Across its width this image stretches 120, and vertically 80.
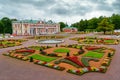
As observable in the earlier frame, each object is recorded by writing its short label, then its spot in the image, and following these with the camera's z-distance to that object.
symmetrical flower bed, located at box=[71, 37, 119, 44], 20.05
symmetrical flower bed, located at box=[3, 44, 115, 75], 8.69
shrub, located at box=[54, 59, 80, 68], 9.34
